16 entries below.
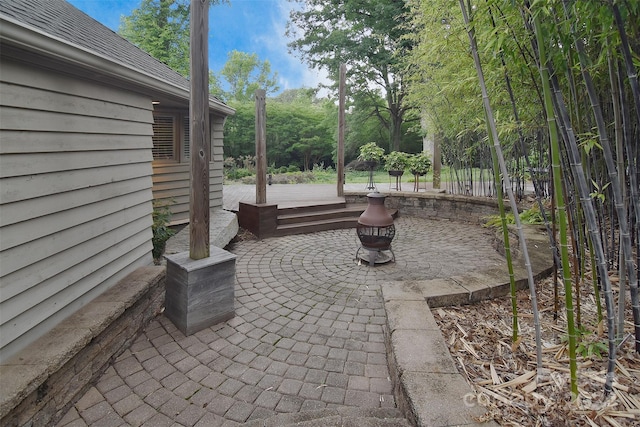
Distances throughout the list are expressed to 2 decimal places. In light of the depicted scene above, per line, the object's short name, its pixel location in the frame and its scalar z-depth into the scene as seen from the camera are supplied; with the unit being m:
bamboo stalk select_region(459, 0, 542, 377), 1.43
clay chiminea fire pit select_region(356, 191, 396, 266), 3.71
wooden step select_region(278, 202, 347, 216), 5.68
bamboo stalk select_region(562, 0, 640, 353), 1.28
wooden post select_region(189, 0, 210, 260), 2.38
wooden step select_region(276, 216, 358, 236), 5.29
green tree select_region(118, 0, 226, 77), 10.19
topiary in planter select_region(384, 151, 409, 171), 8.05
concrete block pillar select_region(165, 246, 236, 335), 2.36
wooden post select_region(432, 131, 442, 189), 7.58
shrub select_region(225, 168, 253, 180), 12.53
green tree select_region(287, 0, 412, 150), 11.43
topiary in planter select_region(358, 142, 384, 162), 7.87
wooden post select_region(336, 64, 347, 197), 6.87
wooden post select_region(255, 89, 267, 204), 5.09
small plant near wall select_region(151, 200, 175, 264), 3.90
